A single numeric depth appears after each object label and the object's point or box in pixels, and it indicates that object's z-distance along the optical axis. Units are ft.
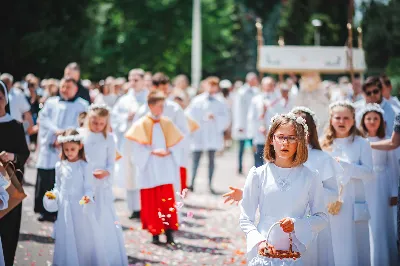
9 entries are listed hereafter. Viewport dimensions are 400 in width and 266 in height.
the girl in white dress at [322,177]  21.15
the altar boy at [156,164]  34.01
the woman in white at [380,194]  28.14
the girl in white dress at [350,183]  25.52
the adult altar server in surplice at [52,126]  37.63
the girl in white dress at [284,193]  18.62
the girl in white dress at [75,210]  26.63
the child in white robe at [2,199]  22.41
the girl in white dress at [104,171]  27.71
